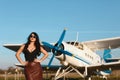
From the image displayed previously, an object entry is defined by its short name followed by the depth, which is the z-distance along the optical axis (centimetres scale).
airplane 1082
